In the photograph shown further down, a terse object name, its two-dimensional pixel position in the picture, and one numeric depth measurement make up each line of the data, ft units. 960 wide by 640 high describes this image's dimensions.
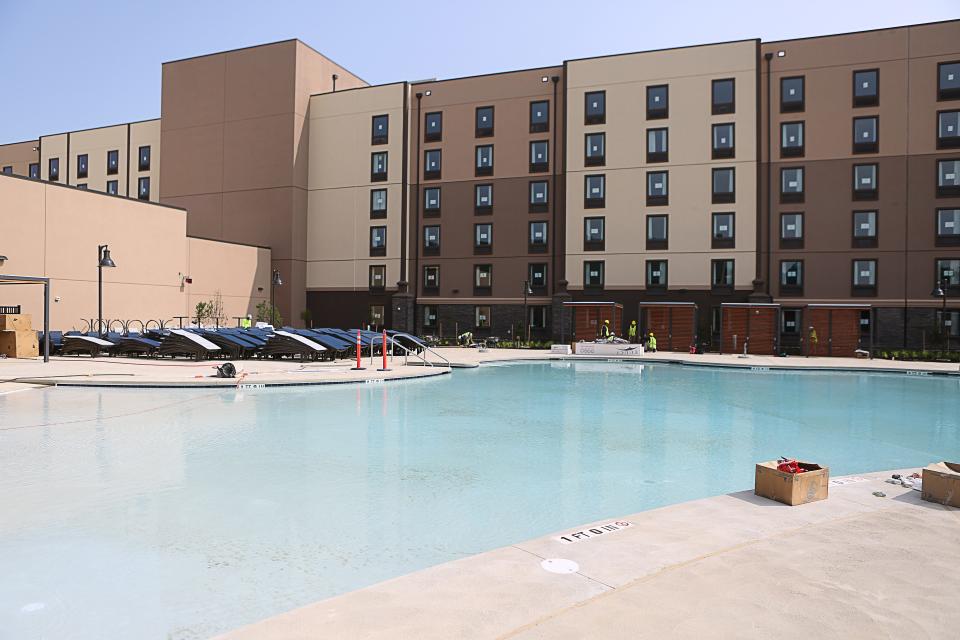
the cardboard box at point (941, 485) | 17.52
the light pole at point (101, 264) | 73.97
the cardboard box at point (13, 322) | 73.82
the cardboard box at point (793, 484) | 17.78
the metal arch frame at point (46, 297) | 66.13
